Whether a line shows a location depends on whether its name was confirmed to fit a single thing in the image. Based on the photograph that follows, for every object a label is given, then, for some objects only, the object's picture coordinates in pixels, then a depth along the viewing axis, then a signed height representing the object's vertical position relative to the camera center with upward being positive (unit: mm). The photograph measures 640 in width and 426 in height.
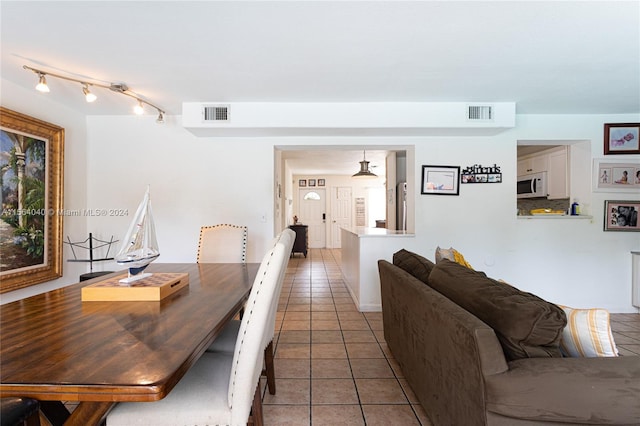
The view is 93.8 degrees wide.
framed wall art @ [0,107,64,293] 2557 +96
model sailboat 1559 -188
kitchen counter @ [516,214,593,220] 3584 -59
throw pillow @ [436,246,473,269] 2277 -338
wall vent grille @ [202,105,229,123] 3191 +1043
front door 9289 -57
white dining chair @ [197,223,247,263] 2676 -324
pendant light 5168 +684
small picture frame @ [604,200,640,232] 3541 -33
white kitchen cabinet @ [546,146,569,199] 3855 +513
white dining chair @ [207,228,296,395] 1322 -677
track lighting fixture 2309 +1089
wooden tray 1426 -393
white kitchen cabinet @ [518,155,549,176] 4270 +717
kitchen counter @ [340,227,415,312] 3521 -563
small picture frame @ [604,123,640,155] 3531 +879
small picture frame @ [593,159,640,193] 3521 +437
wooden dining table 753 -430
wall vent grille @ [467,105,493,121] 3189 +1062
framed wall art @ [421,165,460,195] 3607 +382
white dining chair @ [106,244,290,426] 1014 -667
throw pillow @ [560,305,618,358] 1141 -480
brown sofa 988 -551
